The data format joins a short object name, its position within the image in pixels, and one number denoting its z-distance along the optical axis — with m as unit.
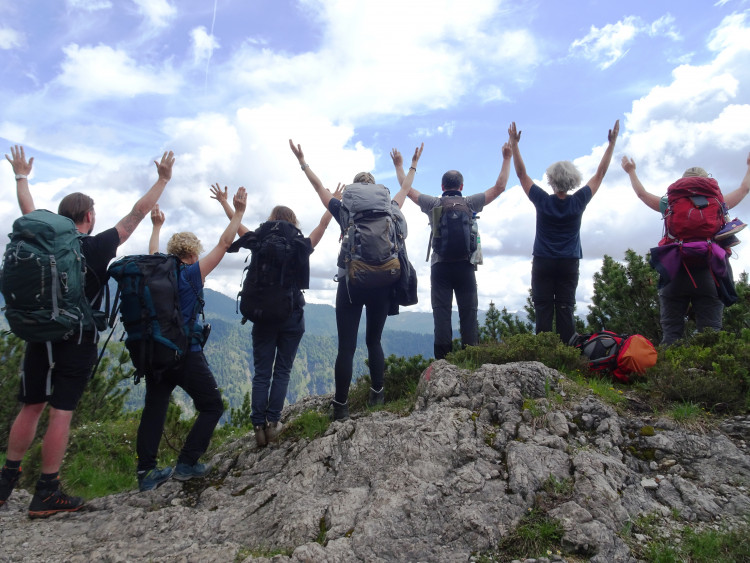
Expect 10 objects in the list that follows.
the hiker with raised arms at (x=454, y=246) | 6.45
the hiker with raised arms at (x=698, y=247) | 5.99
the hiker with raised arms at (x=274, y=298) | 5.30
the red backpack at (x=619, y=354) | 5.77
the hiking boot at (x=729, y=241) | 6.05
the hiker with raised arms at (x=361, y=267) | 5.48
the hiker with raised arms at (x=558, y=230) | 6.49
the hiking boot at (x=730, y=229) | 5.98
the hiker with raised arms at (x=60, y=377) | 4.50
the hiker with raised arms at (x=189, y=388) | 4.88
